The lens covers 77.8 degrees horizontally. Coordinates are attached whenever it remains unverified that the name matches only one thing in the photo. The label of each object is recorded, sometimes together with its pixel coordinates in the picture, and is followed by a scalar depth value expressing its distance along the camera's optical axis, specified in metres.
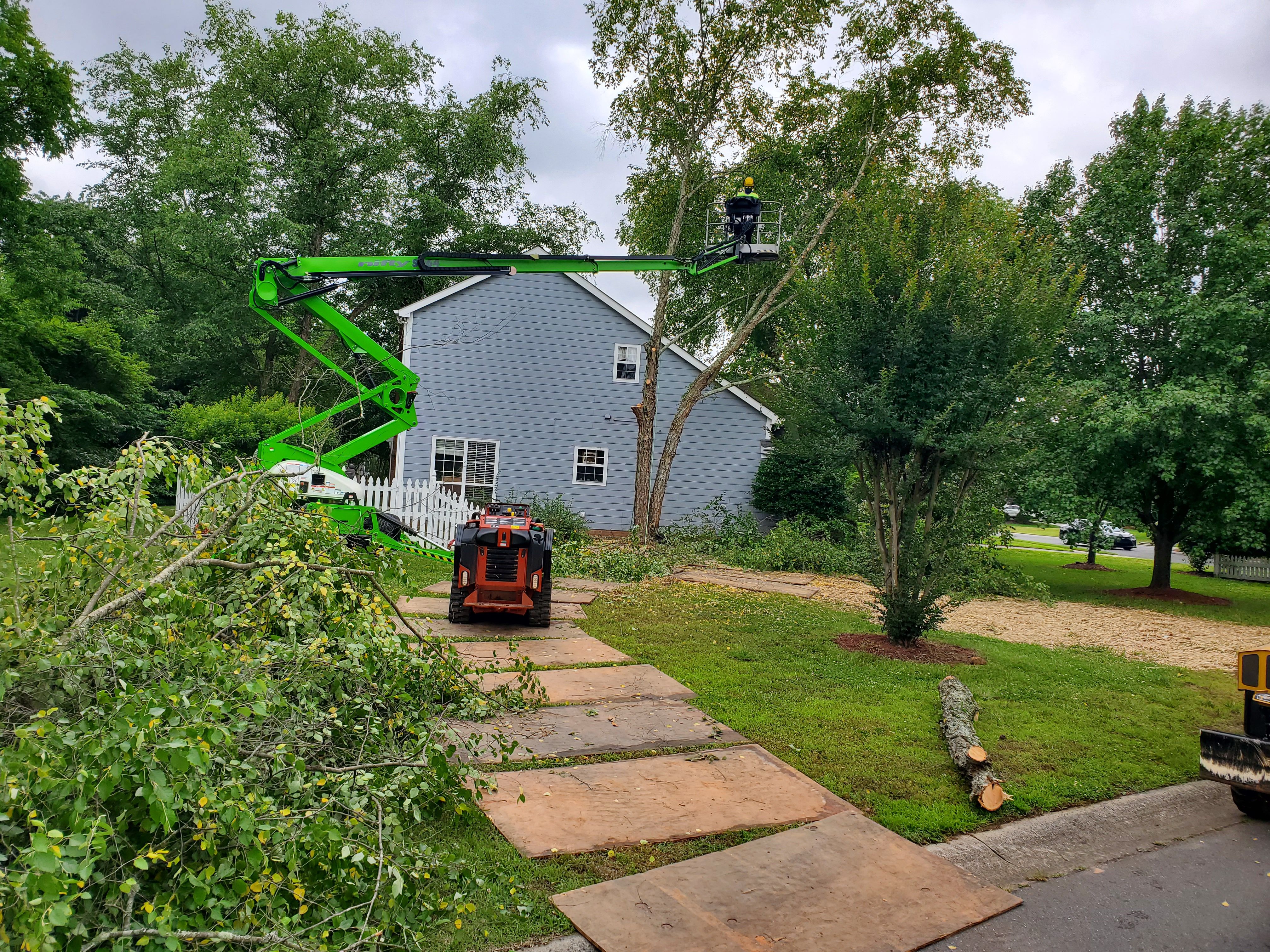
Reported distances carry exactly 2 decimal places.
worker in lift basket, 12.76
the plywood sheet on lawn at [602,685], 6.61
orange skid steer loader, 8.75
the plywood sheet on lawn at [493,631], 8.45
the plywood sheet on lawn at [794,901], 3.36
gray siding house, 19.03
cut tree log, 4.84
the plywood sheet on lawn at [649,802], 4.21
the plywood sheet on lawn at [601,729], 5.44
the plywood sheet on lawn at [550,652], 7.59
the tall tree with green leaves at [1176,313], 14.32
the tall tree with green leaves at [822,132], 16.28
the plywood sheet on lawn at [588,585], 12.64
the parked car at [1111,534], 18.52
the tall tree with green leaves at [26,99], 14.39
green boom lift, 11.30
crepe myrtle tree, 8.17
